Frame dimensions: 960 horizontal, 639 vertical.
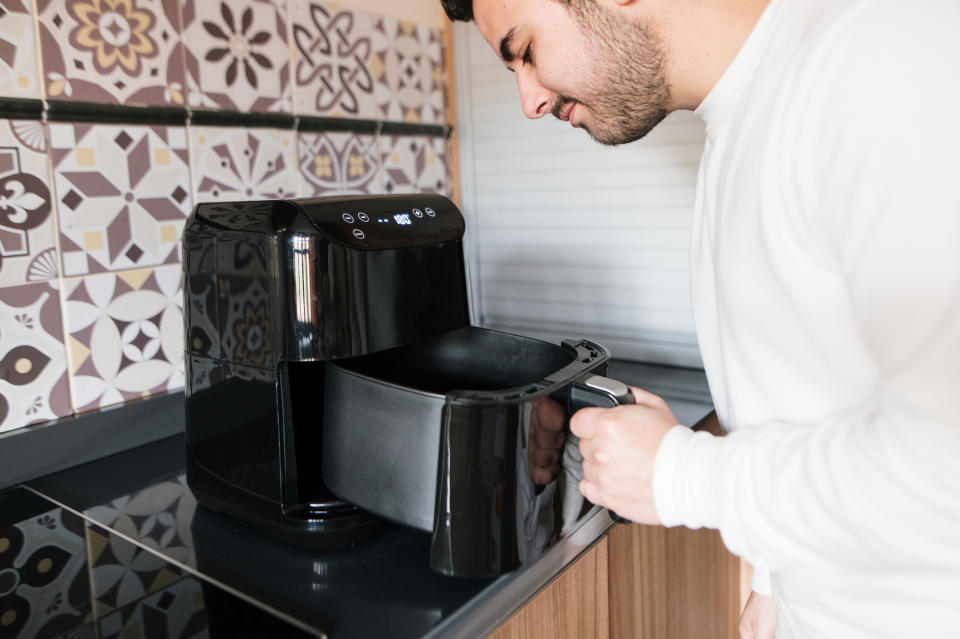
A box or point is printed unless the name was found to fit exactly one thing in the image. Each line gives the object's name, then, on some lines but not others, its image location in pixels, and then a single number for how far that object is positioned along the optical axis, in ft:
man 1.47
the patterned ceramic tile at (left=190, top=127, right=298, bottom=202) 3.53
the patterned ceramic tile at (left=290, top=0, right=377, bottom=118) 3.95
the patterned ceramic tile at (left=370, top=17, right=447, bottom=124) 4.43
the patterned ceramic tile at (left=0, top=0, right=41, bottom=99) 2.83
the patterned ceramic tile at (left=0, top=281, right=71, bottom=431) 2.90
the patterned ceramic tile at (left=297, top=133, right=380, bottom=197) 4.02
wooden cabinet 2.49
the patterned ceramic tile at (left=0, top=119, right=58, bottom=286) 2.85
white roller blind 4.26
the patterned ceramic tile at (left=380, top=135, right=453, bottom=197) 4.52
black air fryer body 2.16
